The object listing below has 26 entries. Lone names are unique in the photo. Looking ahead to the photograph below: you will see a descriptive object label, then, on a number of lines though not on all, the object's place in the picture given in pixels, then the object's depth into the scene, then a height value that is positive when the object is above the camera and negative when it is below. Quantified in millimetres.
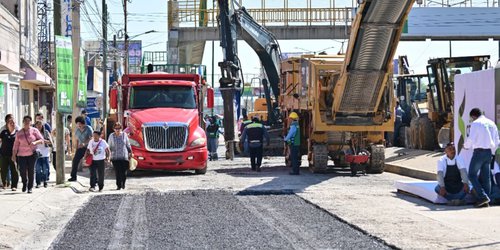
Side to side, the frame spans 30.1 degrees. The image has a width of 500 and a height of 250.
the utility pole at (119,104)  28453 -178
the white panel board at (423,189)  17828 -1889
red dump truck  26516 -574
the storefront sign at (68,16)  41438 +3911
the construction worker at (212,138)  35781 -1540
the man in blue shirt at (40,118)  23584 -495
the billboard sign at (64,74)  22703 +624
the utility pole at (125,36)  56550 +3842
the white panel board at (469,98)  19969 -25
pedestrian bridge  46375 +3770
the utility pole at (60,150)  23266 -1278
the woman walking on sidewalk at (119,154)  22375 -1334
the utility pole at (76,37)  29031 +1972
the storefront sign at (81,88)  31703 +378
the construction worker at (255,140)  28016 -1265
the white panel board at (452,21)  57594 +4727
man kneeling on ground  17469 -1538
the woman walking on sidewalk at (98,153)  21984 -1278
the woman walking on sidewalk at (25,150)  21203 -1160
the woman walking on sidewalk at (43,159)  22500 -1448
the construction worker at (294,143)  26141 -1282
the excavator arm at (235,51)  35062 +1909
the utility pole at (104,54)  46906 +2332
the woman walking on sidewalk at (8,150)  21764 -1186
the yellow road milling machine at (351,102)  23578 -129
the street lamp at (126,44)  56328 +3348
